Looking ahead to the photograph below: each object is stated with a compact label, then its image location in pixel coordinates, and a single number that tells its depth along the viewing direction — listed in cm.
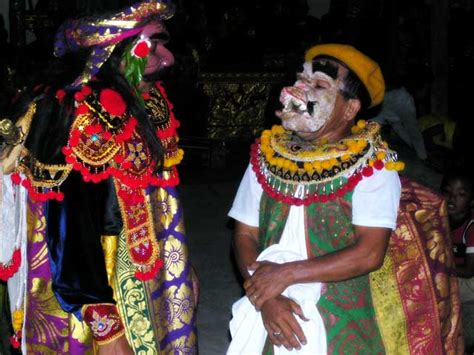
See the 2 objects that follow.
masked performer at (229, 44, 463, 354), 295
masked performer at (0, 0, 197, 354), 302
